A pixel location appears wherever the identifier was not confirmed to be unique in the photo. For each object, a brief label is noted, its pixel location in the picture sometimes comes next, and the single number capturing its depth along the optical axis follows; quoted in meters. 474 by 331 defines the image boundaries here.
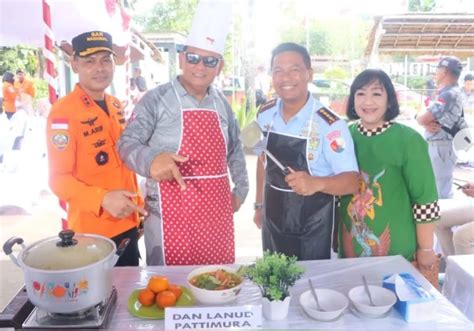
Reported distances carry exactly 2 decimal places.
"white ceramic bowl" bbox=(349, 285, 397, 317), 1.09
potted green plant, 1.08
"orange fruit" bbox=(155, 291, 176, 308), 1.12
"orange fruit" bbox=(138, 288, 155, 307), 1.13
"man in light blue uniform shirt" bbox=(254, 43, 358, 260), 1.59
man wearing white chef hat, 1.57
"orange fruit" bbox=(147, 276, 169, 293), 1.15
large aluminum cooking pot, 0.96
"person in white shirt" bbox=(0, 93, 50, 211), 4.16
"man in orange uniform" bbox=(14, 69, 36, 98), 6.27
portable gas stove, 1.00
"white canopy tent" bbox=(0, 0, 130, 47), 3.07
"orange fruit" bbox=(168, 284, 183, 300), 1.17
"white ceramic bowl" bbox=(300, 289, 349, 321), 1.08
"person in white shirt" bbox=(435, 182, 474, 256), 2.40
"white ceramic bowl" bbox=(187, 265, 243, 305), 1.12
